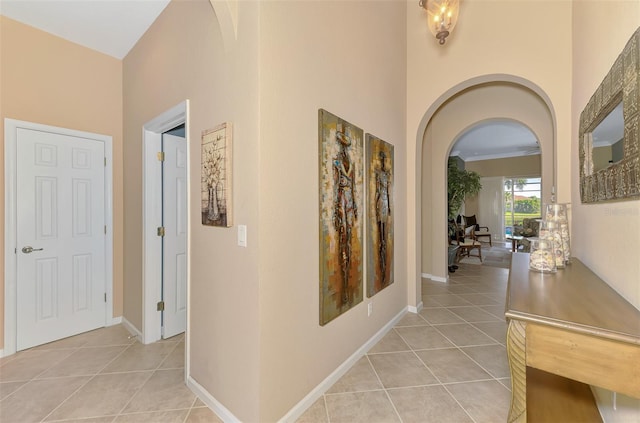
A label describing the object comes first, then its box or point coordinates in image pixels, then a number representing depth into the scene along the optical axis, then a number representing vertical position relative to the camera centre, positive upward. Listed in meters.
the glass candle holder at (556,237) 1.80 -0.17
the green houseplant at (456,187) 5.74 +0.50
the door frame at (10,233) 2.56 -0.19
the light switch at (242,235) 1.59 -0.14
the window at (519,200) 9.12 +0.37
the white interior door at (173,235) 2.83 -0.23
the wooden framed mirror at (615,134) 1.09 +0.39
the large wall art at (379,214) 2.54 -0.02
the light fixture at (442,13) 1.95 +1.41
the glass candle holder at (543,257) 1.73 -0.30
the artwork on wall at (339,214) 1.95 -0.02
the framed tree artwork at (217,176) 1.67 +0.23
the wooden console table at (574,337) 0.92 -0.45
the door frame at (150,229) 2.71 -0.16
